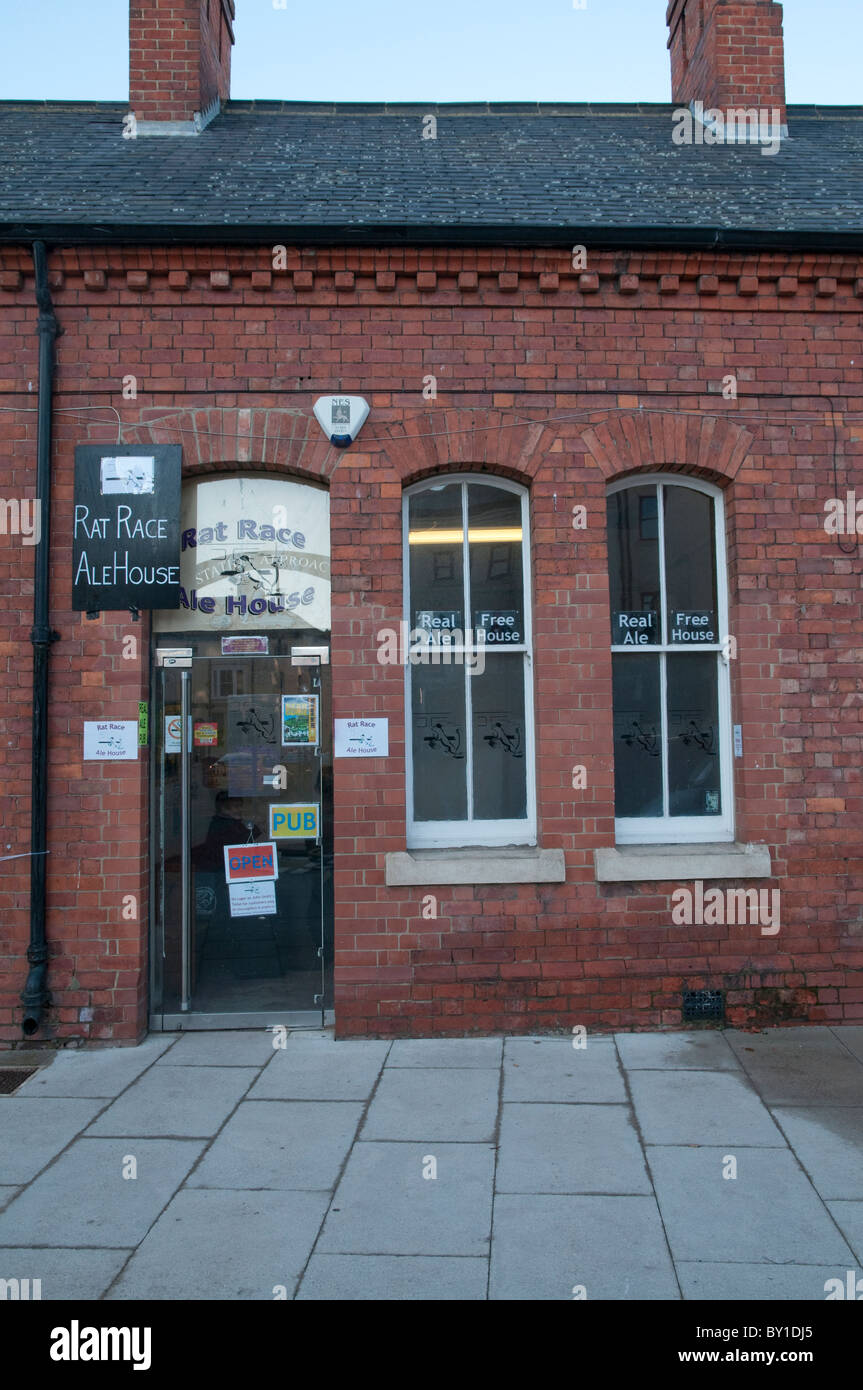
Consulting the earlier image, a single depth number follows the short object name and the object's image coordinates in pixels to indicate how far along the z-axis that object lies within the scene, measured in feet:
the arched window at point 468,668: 22.04
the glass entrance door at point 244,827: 21.43
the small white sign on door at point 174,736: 21.48
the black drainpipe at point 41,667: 20.10
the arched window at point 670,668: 22.33
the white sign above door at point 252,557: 21.77
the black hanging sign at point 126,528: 20.86
